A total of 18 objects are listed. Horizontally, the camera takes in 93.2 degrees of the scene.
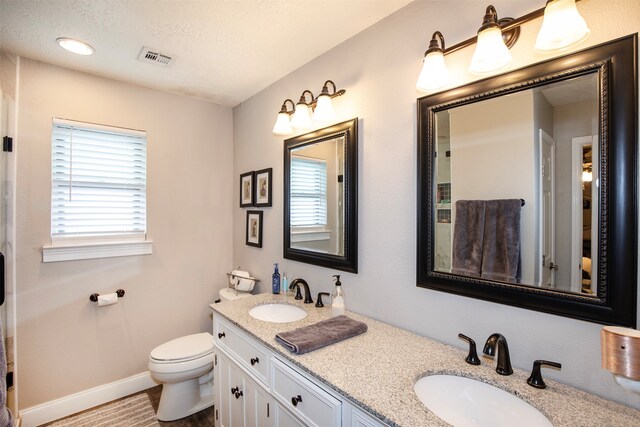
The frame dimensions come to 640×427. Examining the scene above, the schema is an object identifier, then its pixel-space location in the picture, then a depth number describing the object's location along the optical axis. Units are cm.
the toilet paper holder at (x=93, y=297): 228
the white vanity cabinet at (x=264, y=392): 106
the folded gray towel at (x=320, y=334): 126
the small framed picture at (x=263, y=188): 246
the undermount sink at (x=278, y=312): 188
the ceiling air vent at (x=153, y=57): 197
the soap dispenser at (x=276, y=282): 225
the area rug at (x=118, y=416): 211
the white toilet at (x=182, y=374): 207
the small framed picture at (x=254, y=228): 258
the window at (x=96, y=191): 218
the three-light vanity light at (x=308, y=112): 180
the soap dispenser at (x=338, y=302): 172
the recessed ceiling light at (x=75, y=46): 183
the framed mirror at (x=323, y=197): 176
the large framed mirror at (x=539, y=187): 93
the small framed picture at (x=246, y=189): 269
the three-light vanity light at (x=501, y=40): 94
